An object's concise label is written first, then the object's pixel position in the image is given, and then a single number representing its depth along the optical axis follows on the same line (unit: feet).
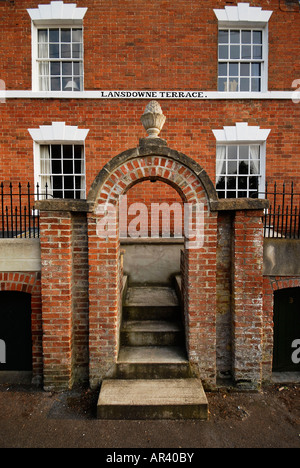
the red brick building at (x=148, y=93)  21.24
